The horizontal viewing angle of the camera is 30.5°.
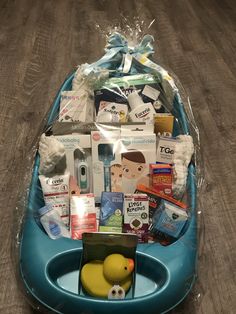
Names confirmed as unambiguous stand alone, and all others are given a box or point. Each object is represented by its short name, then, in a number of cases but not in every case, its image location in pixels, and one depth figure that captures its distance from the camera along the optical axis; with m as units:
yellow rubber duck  0.79
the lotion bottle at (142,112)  1.08
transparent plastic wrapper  0.80
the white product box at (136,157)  0.97
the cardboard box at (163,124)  1.07
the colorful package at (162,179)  0.95
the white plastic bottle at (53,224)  0.89
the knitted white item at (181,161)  0.95
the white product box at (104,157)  0.98
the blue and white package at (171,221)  0.88
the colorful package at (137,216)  0.89
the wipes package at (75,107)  1.08
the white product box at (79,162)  0.99
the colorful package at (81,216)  0.89
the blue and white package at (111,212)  0.90
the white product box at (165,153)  1.01
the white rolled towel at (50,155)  0.94
